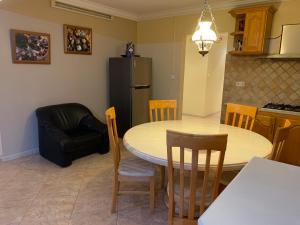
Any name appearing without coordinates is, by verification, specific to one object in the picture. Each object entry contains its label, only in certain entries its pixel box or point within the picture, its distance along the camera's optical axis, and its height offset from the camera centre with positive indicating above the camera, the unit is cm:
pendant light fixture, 214 +33
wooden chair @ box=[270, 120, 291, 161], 169 -47
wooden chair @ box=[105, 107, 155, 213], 216 -91
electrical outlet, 389 -16
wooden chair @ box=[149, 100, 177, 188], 313 -45
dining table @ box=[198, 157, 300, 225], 73 -44
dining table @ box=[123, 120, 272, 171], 175 -61
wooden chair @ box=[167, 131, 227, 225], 142 -57
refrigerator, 428 -34
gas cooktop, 322 -44
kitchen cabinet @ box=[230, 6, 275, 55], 333 +66
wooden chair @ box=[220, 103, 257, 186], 275 -47
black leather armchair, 321 -95
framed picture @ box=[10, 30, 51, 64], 320 +28
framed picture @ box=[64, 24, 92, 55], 381 +47
